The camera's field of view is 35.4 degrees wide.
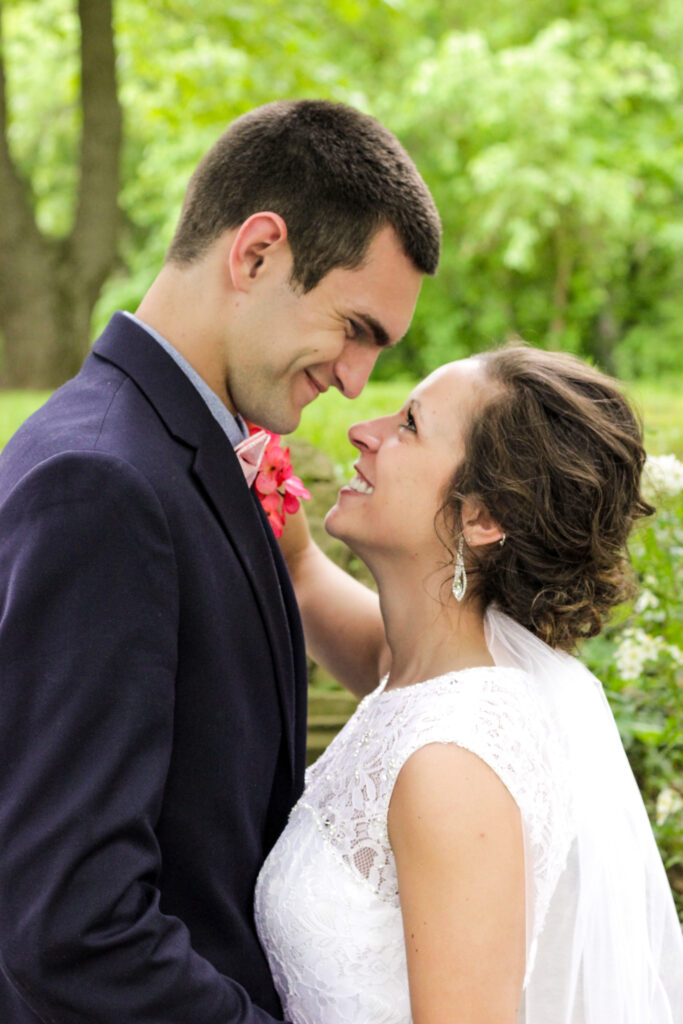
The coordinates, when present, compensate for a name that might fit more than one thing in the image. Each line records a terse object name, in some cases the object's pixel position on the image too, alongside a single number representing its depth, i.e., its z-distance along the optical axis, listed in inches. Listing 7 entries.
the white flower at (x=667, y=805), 116.1
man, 56.3
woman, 70.0
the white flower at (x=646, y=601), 121.7
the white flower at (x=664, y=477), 116.0
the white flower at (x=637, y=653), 118.0
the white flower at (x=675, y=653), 119.0
